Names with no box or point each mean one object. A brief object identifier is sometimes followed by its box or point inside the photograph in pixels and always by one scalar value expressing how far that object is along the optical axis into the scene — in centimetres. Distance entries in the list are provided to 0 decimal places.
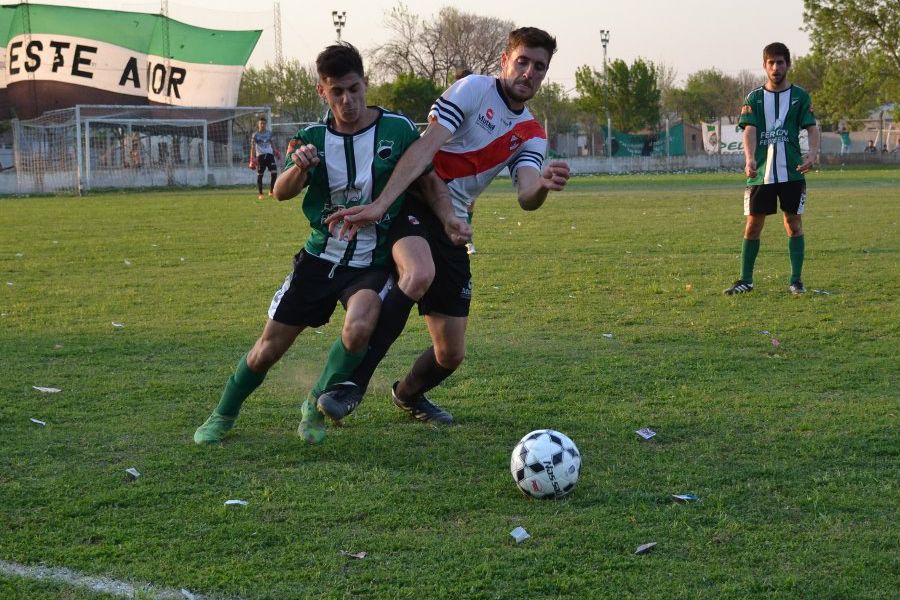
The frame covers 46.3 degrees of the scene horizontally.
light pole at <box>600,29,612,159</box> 6059
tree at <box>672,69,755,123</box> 7556
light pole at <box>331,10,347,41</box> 5297
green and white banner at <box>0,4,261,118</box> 3731
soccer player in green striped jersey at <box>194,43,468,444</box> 459
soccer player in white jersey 464
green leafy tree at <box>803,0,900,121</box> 5197
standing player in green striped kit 951
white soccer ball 391
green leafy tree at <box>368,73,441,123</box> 5121
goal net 3356
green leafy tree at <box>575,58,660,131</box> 6016
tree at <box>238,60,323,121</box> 6253
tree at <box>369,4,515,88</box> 6550
